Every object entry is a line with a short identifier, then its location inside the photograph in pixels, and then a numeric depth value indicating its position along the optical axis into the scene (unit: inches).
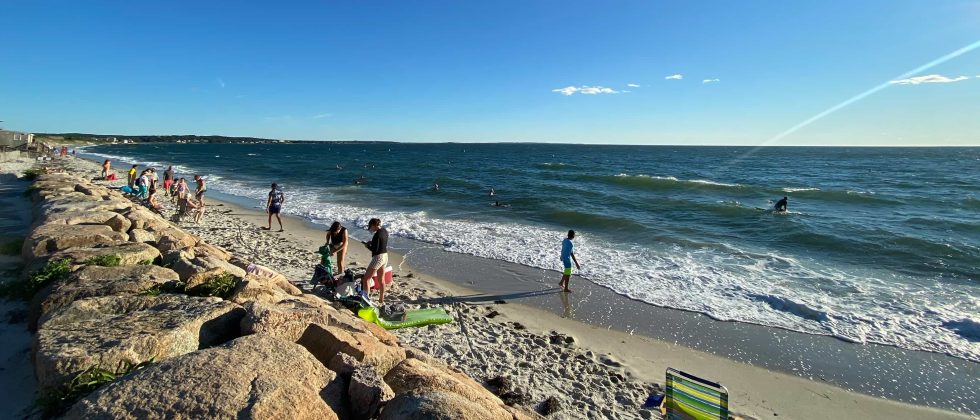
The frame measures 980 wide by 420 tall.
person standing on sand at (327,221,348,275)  369.7
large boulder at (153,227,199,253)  305.3
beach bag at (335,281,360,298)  301.6
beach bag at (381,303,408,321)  295.9
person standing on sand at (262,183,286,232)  593.3
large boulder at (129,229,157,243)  315.9
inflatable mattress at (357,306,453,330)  278.5
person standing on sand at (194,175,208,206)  652.7
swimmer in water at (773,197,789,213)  846.5
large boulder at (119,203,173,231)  376.2
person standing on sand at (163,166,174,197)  856.3
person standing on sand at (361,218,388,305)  322.7
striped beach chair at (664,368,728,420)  168.9
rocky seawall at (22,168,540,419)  118.2
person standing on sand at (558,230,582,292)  389.1
